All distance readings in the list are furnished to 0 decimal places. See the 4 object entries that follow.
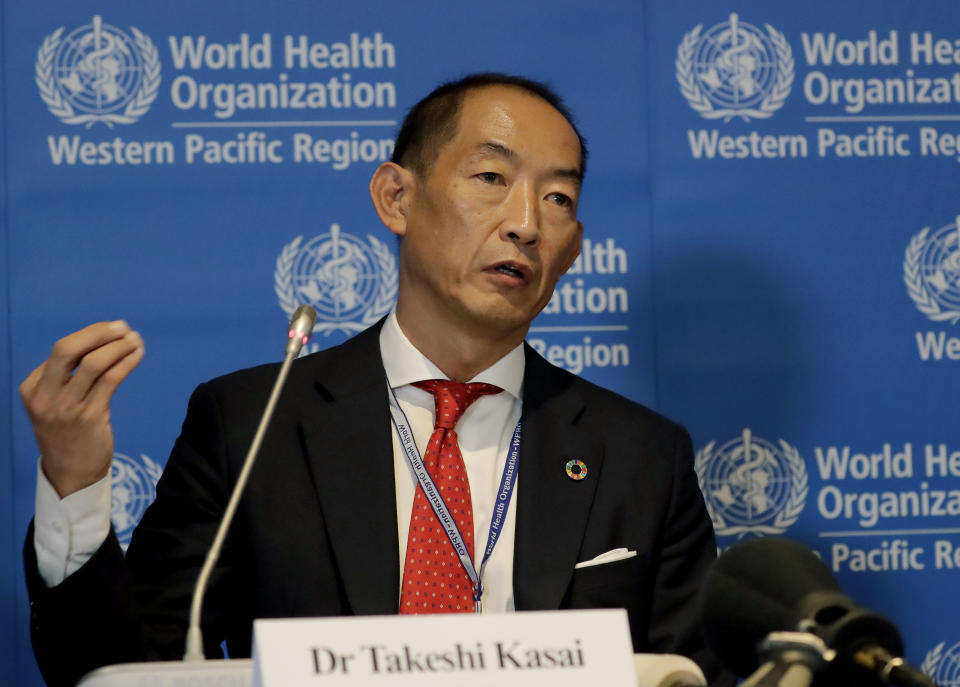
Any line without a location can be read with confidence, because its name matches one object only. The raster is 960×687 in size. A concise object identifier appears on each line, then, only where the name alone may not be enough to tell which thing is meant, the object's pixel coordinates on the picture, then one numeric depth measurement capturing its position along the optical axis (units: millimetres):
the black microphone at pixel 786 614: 3736
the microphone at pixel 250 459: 3989
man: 4330
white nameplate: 3833
